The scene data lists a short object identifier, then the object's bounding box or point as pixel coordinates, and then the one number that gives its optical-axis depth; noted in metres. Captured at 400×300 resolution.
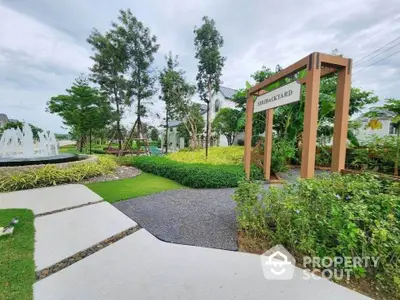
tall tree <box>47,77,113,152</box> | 13.38
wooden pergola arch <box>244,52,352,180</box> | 3.06
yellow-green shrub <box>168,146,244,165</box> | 8.09
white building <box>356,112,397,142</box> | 16.21
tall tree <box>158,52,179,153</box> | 14.17
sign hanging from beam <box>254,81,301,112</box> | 3.29
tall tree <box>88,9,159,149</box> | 13.02
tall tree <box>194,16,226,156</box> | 13.55
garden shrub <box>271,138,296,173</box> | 7.42
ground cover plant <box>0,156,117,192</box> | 5.46
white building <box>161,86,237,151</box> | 19.73
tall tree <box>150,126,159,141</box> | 29.18
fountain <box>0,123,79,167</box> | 8.87
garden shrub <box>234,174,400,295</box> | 1.82
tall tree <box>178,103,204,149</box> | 15.76
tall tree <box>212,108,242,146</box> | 13.20
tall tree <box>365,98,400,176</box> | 5.22
